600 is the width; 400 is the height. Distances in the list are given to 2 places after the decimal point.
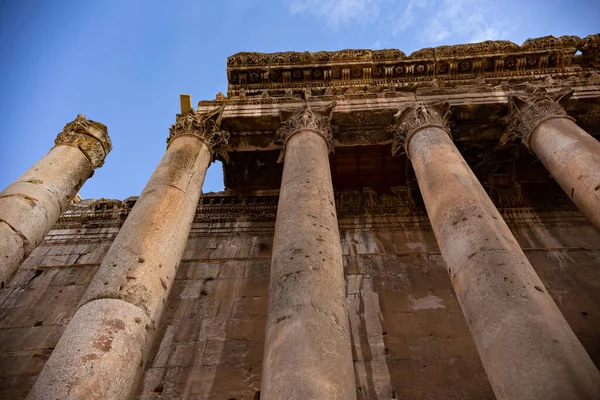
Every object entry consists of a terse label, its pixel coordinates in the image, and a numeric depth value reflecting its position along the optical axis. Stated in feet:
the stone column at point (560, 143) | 24.29
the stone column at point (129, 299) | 15.49
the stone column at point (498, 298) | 14.51
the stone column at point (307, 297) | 15.08
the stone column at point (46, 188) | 23.35
